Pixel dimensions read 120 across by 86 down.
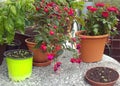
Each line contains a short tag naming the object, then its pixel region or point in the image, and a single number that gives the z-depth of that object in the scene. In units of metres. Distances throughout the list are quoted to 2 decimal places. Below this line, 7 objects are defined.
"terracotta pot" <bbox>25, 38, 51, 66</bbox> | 1.51
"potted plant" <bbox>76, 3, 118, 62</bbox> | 1.63
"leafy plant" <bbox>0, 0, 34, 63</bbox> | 1.26
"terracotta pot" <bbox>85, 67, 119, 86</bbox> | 1.35
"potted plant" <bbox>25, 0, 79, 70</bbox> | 1.39
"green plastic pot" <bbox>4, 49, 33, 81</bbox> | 1.34
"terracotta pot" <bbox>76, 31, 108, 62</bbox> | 1.63
